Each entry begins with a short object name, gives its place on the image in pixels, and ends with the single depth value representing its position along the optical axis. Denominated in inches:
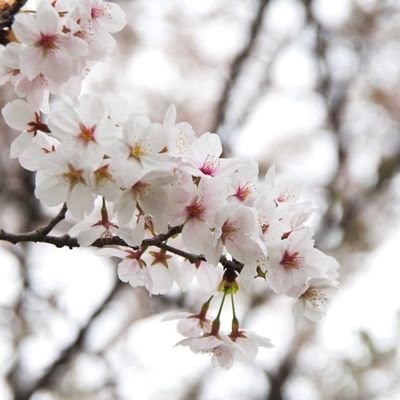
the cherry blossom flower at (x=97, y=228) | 40.9
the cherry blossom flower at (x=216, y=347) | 42.5
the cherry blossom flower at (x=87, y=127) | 39.5
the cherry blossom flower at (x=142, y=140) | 39.6
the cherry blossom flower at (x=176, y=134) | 40.2
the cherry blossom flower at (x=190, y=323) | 43.1
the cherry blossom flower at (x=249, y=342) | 42.8
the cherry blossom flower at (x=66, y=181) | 39.4
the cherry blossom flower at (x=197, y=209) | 40.1
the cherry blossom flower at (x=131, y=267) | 42.0
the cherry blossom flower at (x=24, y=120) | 41.5
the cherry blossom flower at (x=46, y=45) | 40.4
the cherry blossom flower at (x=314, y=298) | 41.5
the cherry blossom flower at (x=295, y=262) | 40.6
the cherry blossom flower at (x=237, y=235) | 40.1
